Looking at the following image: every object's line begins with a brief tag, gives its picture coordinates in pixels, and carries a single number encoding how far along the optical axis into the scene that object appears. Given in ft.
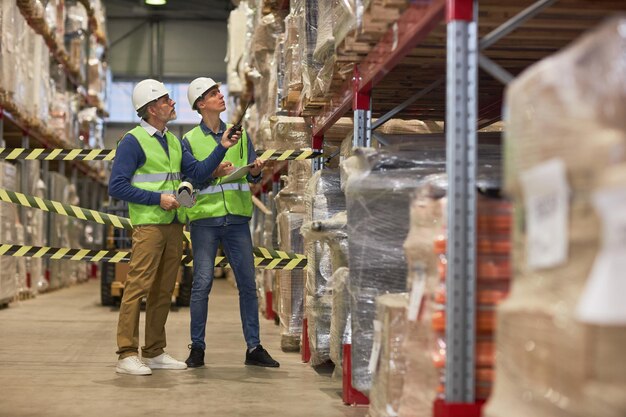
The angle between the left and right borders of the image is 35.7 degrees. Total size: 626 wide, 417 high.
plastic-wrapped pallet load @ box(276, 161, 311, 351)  25.99
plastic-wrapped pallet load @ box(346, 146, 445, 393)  15.07
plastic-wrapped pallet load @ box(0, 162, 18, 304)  37.76
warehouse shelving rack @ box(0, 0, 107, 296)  44.27
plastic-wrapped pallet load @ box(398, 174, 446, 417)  11.71
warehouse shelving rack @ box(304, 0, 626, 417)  10.80
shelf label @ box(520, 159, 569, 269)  6.97
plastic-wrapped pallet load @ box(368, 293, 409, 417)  12.88
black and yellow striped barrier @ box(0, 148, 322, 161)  26.73
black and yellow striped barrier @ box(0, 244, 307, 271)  26.21
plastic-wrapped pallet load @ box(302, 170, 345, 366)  20.52
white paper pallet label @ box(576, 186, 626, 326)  6.26
